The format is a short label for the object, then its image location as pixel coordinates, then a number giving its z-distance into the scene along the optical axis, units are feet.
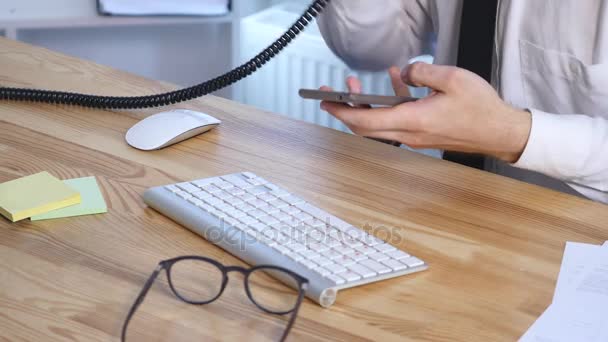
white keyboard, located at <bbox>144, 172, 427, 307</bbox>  2.49
